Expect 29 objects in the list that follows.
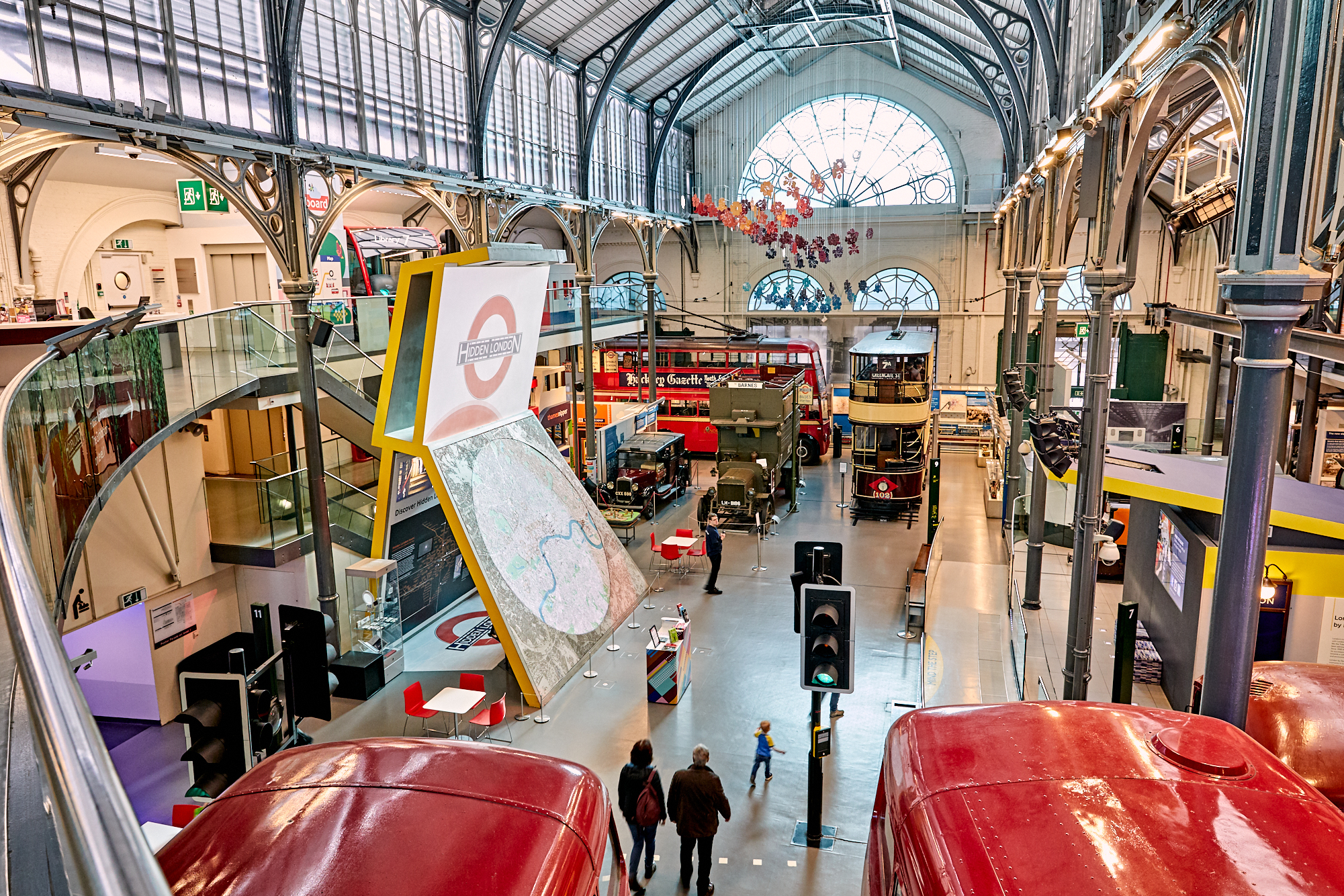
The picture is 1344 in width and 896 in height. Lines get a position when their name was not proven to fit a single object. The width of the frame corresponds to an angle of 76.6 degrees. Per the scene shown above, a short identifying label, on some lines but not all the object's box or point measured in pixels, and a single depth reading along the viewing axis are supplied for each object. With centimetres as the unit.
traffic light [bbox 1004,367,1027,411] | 1468
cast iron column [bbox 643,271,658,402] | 2575
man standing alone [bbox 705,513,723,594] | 1499
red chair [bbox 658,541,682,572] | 1539
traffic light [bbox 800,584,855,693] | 698
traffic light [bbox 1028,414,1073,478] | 1025
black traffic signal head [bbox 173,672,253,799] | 391
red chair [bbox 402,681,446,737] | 978
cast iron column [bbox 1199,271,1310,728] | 423
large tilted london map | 1084
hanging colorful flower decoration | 2162
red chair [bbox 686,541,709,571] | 1631
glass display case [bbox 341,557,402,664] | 1184
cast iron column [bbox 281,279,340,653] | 1191
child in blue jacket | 864
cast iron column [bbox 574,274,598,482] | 1983
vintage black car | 1925
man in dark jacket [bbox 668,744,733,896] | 700
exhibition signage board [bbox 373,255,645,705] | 1061
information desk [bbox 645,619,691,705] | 1059
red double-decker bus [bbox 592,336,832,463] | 2630
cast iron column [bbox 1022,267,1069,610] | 1204
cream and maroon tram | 1962
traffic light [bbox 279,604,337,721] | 612
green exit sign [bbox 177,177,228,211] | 1511
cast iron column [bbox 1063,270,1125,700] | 853
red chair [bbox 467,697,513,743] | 977
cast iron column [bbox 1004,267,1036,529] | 1525
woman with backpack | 705
